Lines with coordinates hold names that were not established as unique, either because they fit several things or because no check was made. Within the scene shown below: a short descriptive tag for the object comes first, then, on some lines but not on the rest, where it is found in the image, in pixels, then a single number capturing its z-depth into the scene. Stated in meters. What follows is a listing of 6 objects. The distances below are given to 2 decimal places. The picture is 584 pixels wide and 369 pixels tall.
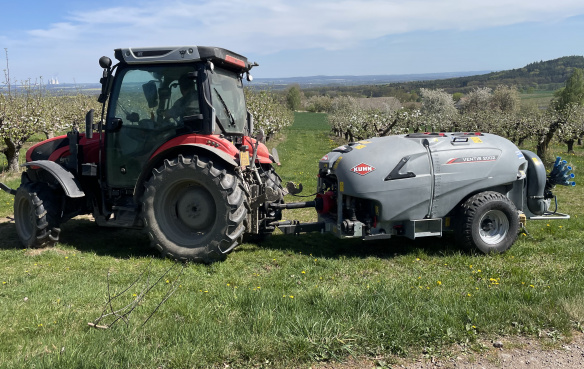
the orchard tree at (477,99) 55.69
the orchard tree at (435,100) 50.74
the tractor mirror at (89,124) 5.71
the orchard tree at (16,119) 13.26
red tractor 5.44
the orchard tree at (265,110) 23.34
